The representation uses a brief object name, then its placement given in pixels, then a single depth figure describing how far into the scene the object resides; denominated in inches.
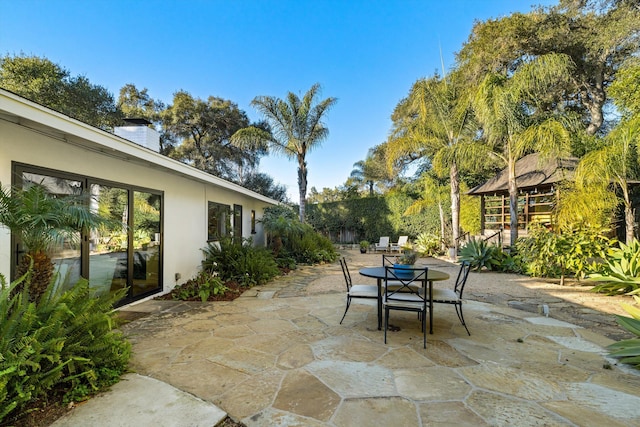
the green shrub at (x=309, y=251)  430.6
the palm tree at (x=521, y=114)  312.5
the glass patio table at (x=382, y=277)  144.3
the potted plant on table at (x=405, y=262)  156.0
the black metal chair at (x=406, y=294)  136.8
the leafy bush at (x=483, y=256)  337.1
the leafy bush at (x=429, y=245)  507.2
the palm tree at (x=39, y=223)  100.0
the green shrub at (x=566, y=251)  253.0
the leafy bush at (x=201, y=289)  219.8
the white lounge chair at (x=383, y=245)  597.6
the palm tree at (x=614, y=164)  271.3
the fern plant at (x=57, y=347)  77.2
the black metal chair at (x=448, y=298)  148.8
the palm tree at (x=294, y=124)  502.0
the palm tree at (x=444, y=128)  409.4
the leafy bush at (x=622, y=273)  207.8
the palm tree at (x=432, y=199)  586.2
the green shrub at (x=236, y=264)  273.1
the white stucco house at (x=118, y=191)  127.1
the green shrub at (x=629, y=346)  114.0
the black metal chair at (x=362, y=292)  161.8
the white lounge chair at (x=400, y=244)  580.3
